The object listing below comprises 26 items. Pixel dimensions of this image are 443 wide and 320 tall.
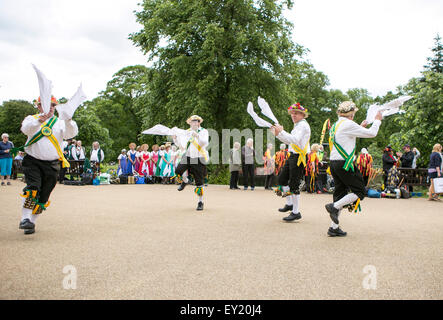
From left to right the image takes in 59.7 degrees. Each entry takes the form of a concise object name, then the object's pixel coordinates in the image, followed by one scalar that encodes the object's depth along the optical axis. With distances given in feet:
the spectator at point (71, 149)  61.21
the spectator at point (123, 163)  64.39
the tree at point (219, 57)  71.15
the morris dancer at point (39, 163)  19.43
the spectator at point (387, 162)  47.42
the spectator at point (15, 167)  67.36
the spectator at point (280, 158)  46.54
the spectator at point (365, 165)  44.73
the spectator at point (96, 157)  59.47
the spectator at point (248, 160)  54.03
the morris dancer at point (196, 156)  29.91
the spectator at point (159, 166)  64.98
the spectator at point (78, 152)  60.80
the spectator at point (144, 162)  65.44
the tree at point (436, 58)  121.60
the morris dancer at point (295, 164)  23.60
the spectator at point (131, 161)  64.85
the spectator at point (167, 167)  64.34
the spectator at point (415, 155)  51.48
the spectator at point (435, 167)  42.22
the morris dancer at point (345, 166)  19.81
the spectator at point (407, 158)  49.26
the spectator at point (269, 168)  55.36
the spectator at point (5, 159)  50.51
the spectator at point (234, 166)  54.49
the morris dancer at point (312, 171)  46.08
